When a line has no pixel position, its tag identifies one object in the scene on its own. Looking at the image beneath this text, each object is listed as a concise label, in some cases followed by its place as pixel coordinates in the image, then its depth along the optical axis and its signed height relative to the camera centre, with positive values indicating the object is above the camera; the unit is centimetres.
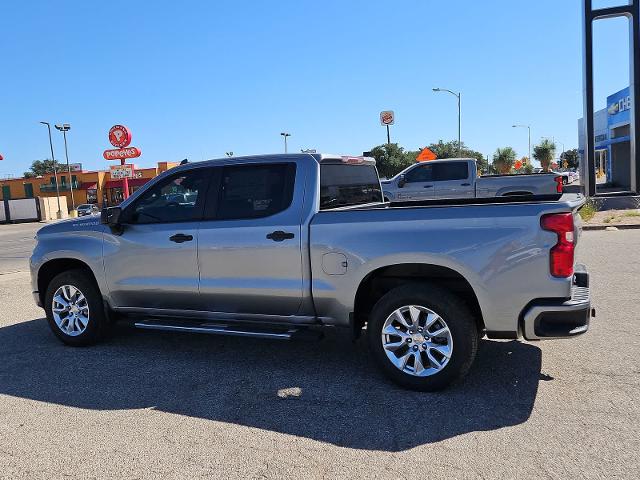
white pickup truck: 1587 -1
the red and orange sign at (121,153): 2172 +194
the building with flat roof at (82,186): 6769 +233
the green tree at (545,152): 6681 +275
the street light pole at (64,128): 5218 +722
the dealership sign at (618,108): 3581 +413
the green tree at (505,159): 5981 +194
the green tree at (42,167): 11856 +848
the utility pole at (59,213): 5185 -73
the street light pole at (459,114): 4522 +537
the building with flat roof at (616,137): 3572 +236
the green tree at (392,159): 5828 +274
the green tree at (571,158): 10319 +288
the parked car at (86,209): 4309 -45
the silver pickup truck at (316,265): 405 -64
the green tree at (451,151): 7139 +414
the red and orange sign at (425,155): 2439 +116
